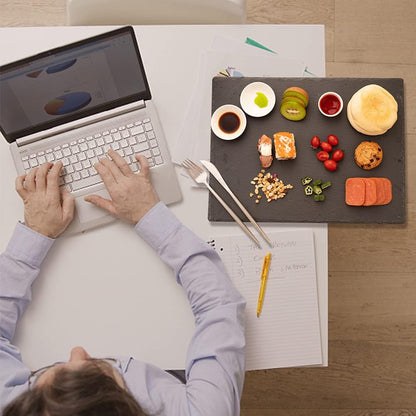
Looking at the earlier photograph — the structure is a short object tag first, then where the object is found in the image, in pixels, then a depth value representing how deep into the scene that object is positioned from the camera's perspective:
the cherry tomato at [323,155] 0.95
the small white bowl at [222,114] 0.97
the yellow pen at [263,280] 0.92
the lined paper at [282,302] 0.92
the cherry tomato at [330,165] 0.95
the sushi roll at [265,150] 0.94
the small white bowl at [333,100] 0.96
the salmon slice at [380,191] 0.95
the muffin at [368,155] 0.94
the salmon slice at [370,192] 0.94
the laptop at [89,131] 0.90
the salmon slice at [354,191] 0.94
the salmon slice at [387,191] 0.96
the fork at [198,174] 0.96
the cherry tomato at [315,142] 0.95
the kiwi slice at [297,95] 0.95
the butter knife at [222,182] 0.94
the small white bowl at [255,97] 0.97
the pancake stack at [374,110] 0.93
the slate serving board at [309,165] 0.96
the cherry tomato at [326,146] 0.95
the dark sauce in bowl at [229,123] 0.97
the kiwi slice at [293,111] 0.96
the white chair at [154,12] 0.99
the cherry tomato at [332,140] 0.95
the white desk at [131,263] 0.93
